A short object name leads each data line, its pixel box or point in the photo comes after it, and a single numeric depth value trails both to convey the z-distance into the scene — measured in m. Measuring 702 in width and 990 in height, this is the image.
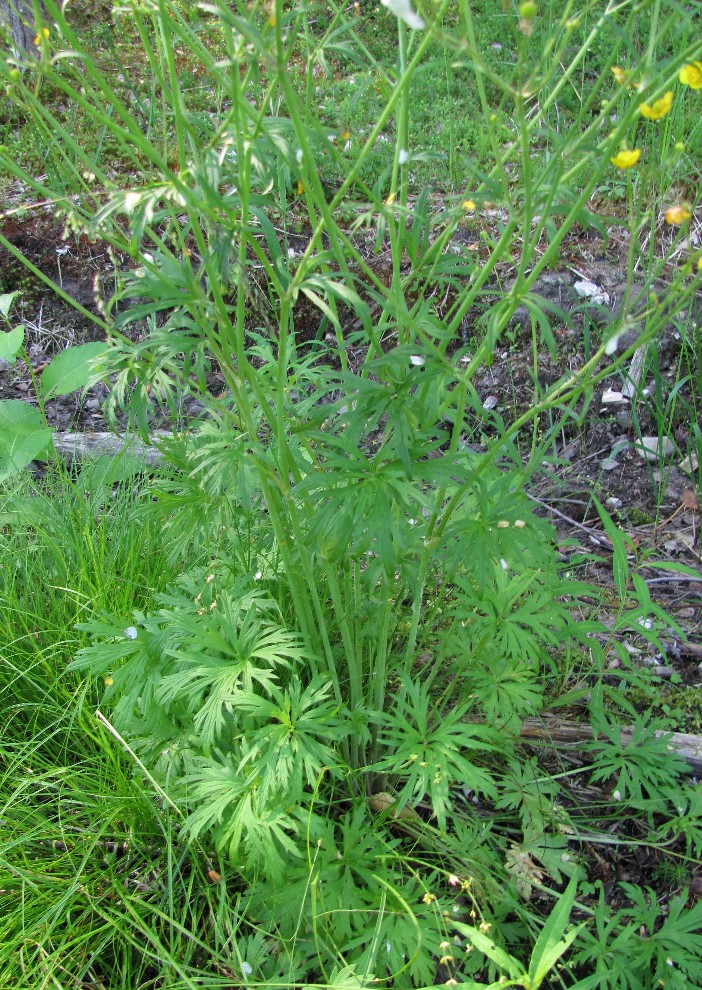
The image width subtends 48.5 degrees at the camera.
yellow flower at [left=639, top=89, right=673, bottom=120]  0.99
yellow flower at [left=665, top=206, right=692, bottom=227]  1.08
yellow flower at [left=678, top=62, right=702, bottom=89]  1.04
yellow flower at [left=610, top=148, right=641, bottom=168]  1.02
